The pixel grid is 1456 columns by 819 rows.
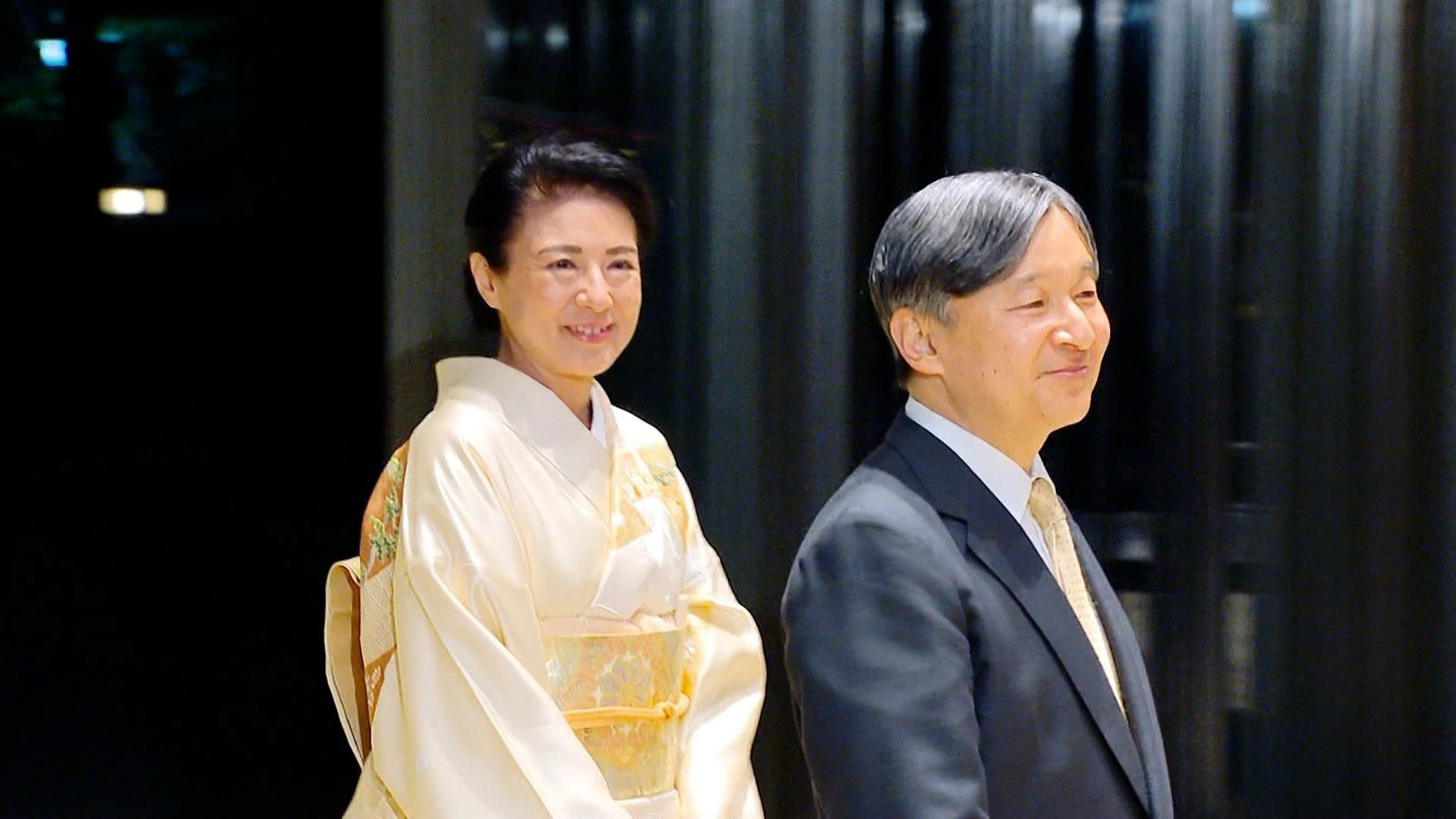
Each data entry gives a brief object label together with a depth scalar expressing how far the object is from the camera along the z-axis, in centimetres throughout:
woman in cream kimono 368
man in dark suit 323
